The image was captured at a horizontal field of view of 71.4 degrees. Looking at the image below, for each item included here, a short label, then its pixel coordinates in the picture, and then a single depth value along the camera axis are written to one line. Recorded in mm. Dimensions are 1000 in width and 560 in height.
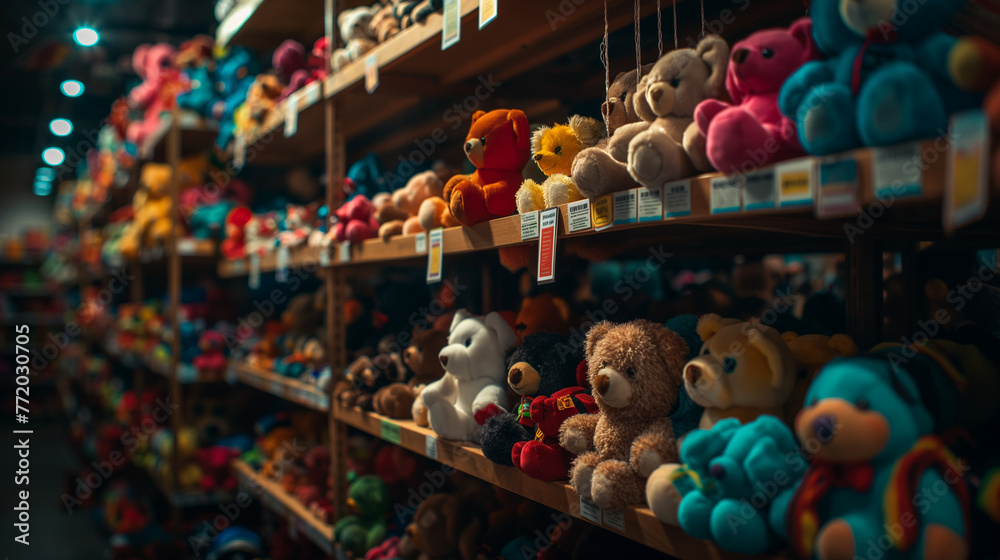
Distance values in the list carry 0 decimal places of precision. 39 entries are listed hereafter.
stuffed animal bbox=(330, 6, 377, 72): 1816
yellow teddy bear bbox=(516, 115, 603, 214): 1158
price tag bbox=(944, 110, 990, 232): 556
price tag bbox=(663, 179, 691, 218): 848
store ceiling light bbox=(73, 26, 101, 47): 3700
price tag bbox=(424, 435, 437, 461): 1442
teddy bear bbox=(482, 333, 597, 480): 1118
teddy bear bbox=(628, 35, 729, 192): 872
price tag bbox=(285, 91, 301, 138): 2105
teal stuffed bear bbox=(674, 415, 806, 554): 778
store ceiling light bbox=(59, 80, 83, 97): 5023
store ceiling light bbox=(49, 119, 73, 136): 6012
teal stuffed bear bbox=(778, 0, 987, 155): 632
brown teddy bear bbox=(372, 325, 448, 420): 1642
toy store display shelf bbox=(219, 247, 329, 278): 2064
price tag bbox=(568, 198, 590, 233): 1032
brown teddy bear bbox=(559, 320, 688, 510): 966
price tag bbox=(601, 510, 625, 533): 963
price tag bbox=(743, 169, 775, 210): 743
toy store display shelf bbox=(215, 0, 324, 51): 2424
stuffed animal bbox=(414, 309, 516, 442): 1394
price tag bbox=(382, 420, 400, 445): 1618
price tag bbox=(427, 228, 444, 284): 1421
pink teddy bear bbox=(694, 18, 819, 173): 765
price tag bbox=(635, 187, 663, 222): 892
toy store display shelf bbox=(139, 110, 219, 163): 3033
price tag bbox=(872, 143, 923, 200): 621
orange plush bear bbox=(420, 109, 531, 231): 1280
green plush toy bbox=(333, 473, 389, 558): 1842
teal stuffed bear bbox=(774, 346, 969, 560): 675
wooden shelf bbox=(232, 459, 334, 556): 2021
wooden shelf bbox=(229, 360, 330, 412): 2094
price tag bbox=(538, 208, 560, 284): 1067
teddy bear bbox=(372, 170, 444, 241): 1650
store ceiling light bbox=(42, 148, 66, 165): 7266
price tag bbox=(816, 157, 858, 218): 667
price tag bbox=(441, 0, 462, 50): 1308
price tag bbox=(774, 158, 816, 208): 708
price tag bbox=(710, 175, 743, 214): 786
